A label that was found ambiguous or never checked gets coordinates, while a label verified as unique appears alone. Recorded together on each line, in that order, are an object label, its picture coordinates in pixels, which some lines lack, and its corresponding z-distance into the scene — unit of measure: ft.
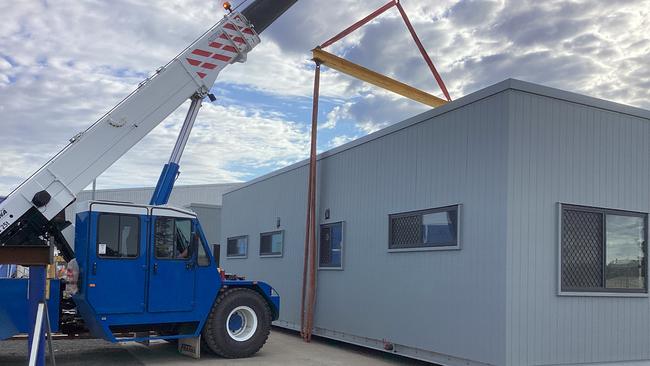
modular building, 27.40
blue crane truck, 30.07
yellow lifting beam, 42.68
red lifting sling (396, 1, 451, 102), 43.42
